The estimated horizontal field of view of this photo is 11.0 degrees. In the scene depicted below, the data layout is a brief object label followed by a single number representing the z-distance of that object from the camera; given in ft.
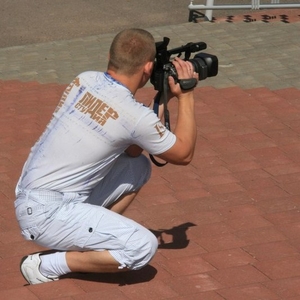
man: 23.57
